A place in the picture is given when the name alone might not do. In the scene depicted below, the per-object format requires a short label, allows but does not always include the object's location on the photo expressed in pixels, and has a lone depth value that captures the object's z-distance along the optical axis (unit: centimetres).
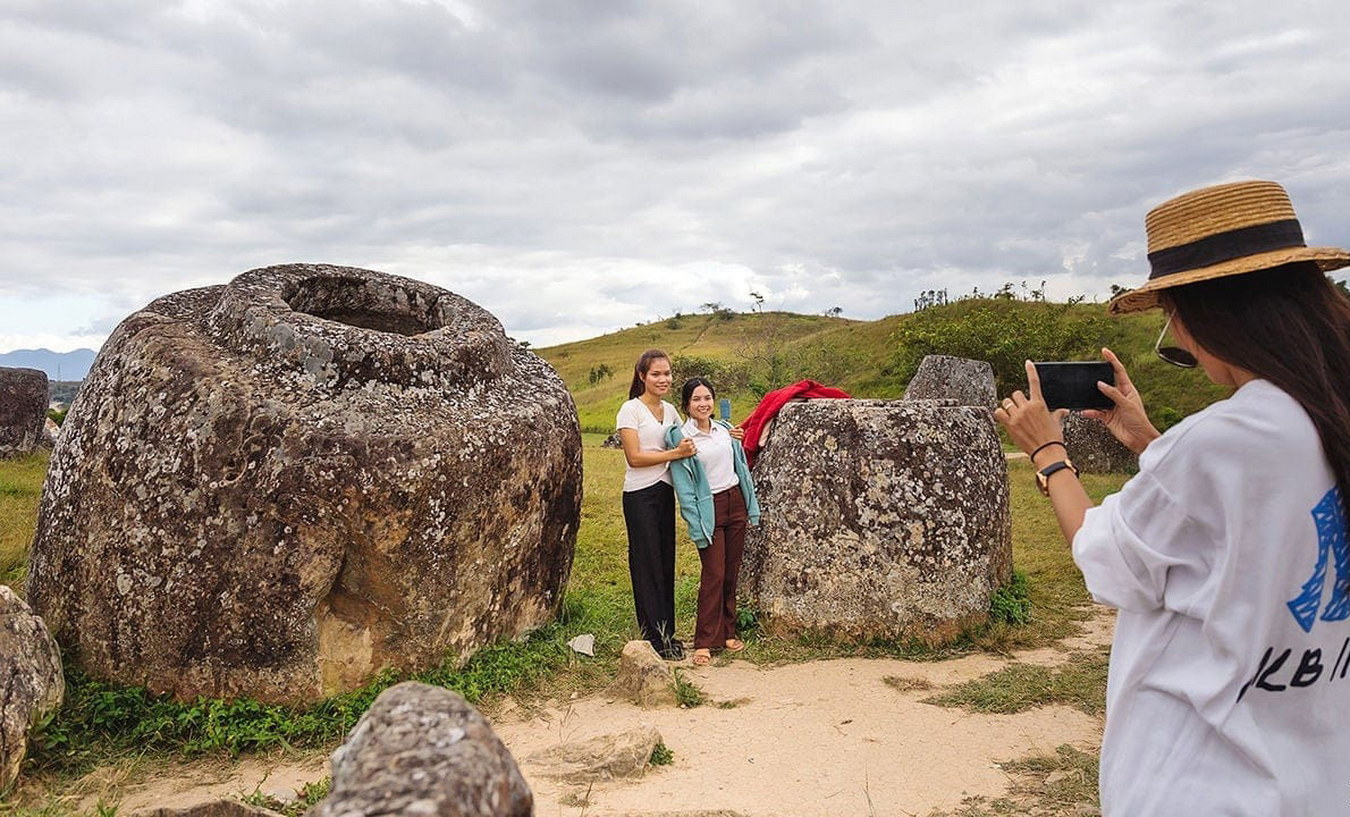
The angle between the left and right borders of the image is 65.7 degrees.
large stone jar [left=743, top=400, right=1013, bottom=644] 810
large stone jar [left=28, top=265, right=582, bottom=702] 620
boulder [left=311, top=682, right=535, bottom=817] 200
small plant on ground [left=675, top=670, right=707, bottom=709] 692
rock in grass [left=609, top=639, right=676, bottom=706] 694
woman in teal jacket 805
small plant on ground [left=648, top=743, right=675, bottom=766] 583
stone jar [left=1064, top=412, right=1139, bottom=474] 2041
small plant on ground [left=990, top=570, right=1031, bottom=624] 853
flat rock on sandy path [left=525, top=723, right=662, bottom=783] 558
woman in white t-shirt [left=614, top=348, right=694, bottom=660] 802
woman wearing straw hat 221
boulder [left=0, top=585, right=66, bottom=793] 536
